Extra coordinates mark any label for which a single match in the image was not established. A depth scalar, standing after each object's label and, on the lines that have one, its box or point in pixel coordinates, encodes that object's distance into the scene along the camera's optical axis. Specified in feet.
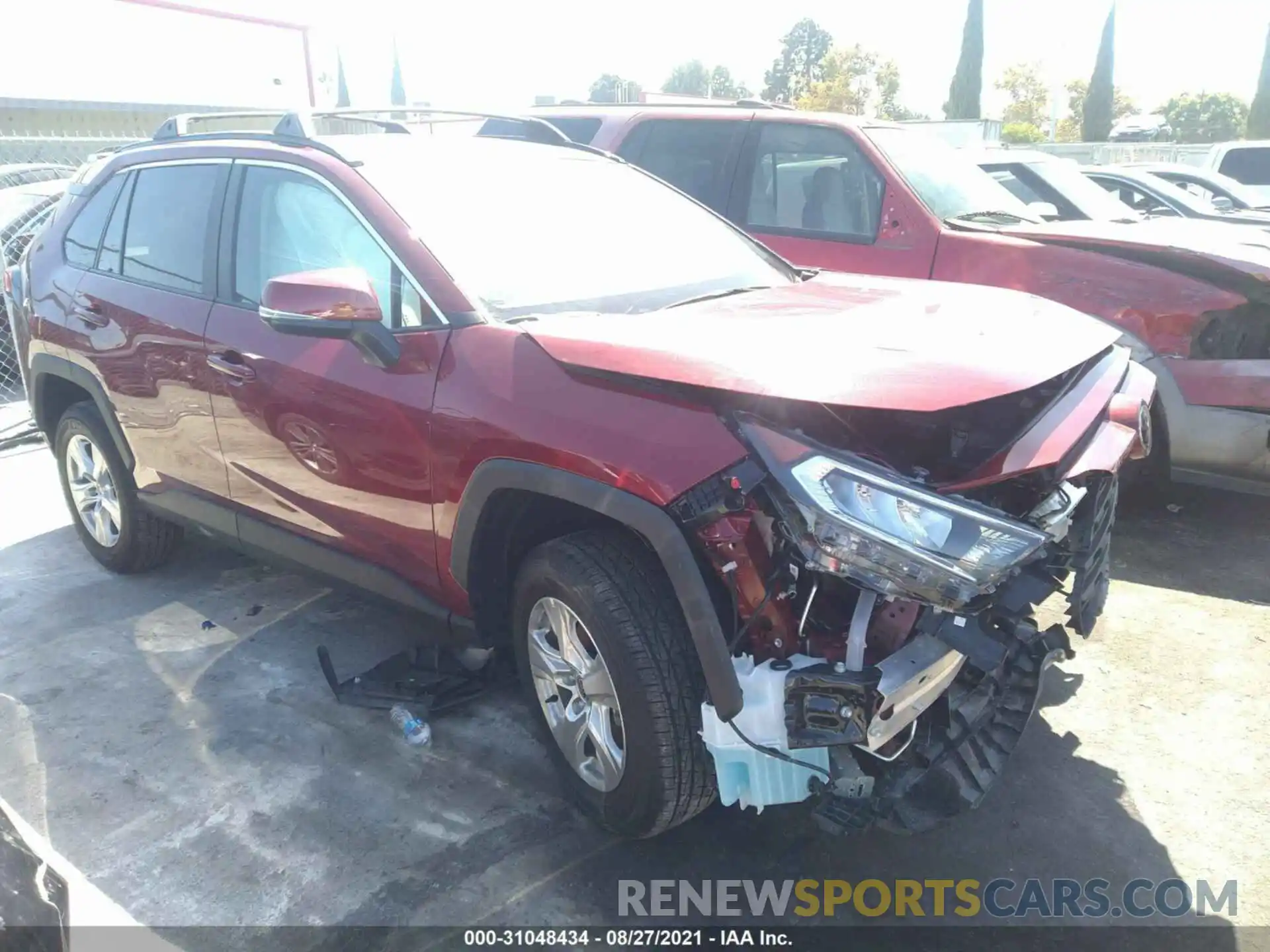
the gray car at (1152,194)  28.25
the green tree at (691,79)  248.11
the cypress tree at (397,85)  230.27
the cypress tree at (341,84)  198.92
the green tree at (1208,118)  149.69
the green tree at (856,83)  153.38
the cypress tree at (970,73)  140.15
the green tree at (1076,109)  158.61
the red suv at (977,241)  15.05
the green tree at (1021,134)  123.01
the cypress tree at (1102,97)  138.51
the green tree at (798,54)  221.25
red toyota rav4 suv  7.29
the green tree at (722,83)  246.68
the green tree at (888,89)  157.79
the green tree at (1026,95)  161.27
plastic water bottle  10.80
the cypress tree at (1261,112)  115.44
